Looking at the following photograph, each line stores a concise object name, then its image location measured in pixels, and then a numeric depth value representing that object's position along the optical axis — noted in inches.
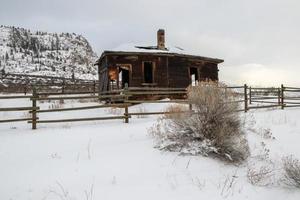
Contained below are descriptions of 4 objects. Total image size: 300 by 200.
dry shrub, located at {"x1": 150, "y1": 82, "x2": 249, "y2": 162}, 314.2
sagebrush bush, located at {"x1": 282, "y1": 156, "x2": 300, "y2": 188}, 271.0
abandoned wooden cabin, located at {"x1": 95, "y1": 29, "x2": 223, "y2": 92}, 807.1
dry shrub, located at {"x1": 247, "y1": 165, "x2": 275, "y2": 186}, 273.5
